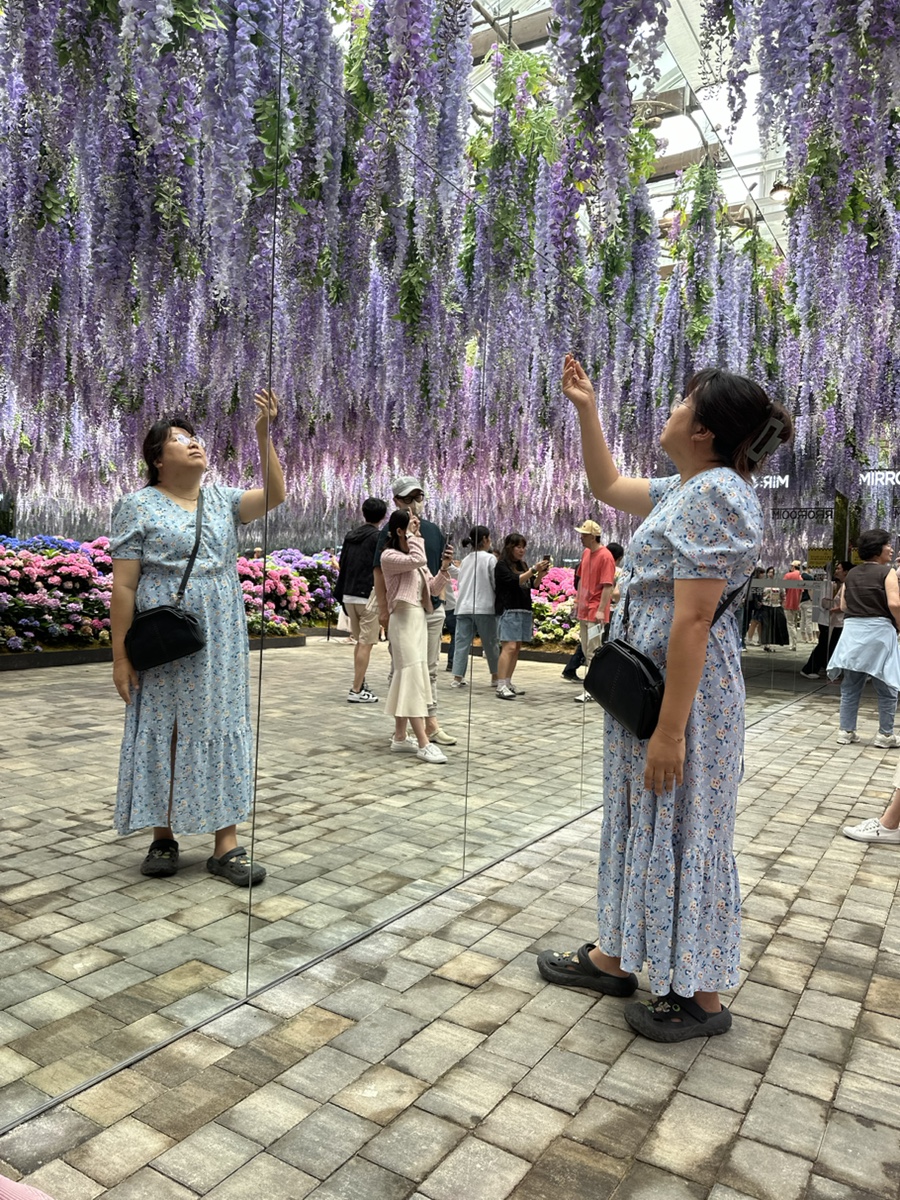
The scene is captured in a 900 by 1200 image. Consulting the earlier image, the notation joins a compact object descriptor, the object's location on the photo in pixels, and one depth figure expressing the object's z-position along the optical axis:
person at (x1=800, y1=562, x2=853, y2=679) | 7.34
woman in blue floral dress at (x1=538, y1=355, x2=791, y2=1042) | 1.74
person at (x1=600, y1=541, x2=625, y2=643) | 3.62
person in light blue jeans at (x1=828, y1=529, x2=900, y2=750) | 5.02
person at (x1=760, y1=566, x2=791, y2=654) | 6.46
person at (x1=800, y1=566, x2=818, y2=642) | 7.11
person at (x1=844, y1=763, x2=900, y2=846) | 3.41
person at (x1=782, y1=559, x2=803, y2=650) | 6.86
